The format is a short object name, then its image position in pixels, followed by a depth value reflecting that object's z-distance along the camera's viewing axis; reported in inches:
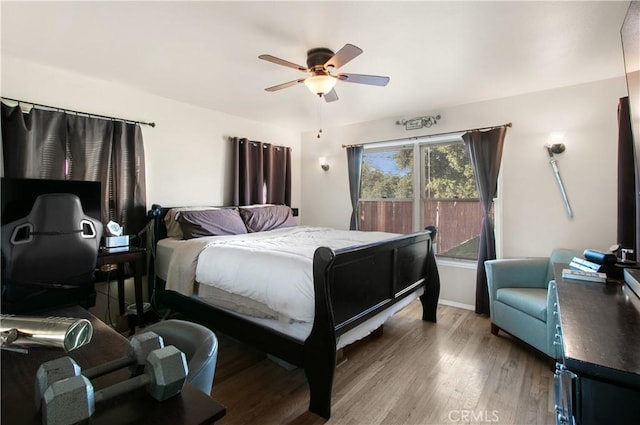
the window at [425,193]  149.5
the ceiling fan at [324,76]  88.0
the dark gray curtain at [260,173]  164.2
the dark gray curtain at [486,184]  133.1
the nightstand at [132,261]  101.1
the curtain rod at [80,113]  98.2
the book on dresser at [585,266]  68.6
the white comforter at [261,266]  76.2
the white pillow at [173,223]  129.9
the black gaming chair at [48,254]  75.4
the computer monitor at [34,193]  83.4
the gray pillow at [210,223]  125.1
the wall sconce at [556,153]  120.2
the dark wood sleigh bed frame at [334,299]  70.6
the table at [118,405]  23.3
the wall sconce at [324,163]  192.4
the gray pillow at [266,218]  152.2
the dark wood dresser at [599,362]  28.7
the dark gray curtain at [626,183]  102.0
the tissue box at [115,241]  107.6
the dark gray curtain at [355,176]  176.6
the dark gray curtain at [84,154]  96.4
